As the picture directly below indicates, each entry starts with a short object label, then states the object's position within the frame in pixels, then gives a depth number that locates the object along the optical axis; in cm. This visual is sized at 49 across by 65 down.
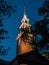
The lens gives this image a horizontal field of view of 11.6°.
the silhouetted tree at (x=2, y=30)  1581
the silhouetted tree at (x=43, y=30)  1844
